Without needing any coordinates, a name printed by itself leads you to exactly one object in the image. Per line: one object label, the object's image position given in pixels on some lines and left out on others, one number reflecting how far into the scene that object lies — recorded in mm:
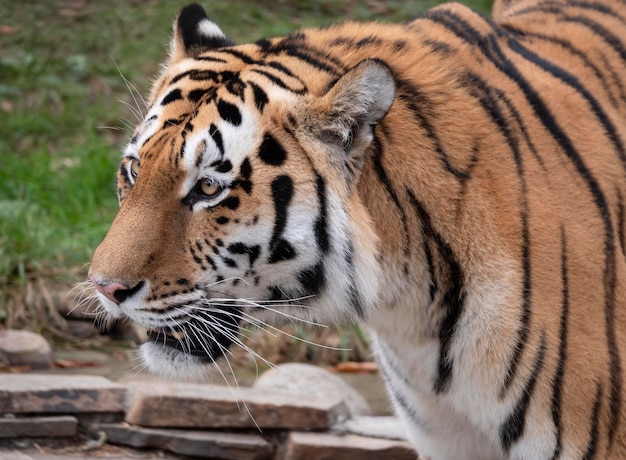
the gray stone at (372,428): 7918
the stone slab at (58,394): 7129
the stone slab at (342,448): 7562
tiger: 5301
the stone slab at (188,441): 7473
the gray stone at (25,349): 8906
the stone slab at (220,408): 7520
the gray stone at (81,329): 10102
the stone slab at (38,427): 7070
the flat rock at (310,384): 8516
